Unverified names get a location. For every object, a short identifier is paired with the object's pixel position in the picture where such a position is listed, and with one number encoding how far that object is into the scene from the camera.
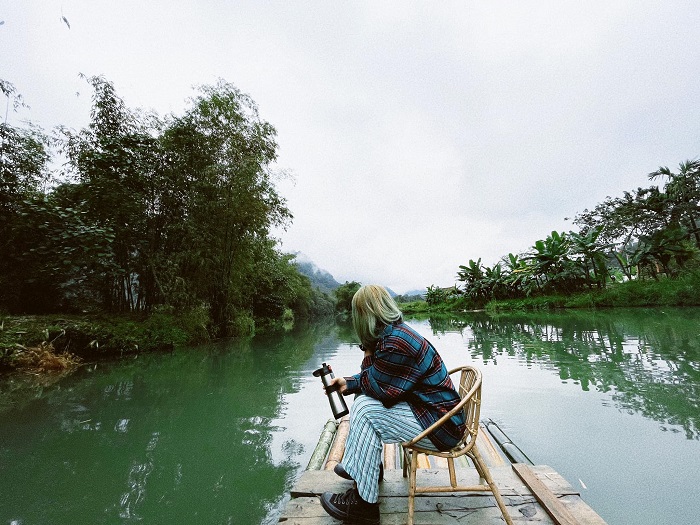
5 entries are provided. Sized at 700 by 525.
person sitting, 1.53
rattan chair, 1.40
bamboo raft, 1.50
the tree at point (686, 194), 17.48
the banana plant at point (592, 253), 17.47
